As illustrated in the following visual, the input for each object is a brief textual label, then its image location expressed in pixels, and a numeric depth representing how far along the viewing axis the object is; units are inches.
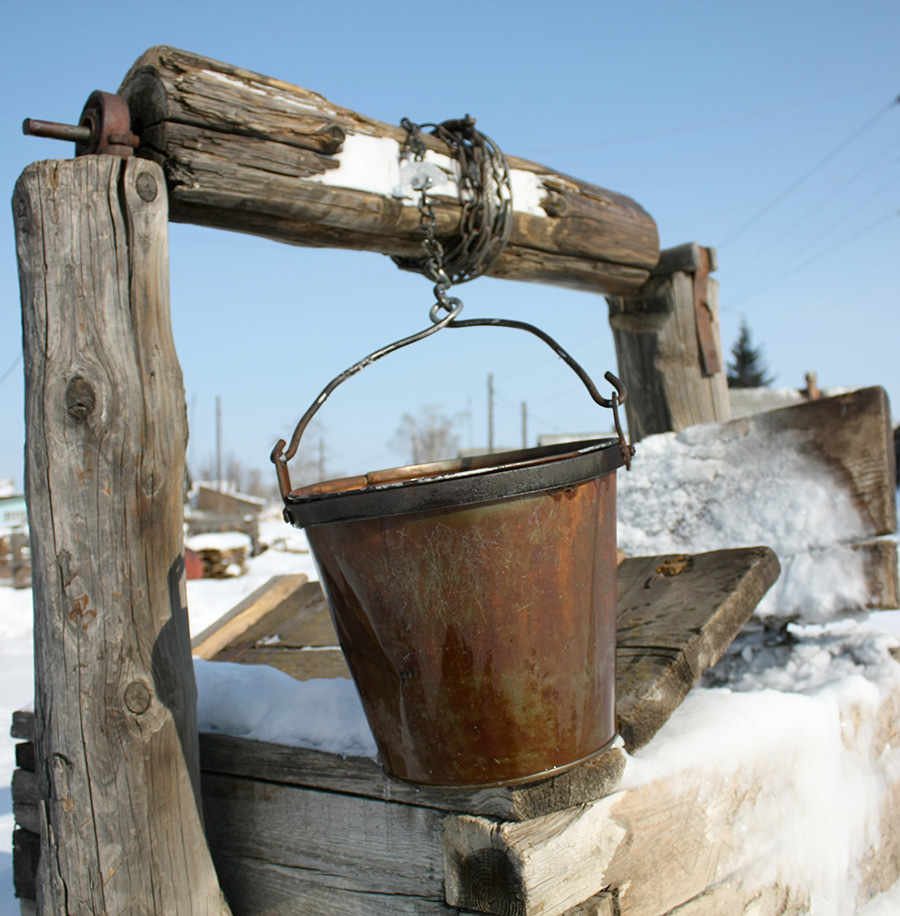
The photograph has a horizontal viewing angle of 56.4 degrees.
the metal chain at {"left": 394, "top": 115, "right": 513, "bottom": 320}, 101.1
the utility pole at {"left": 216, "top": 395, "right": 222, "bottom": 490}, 1812.7
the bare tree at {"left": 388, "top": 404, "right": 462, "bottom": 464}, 2077.1
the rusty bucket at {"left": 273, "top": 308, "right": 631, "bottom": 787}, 55.0
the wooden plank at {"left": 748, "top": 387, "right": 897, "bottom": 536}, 104.5
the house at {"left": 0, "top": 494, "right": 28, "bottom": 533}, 1115.3
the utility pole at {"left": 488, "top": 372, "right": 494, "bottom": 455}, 1413.5
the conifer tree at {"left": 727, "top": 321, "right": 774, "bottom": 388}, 1478.8
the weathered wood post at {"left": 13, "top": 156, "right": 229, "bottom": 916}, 68.0
